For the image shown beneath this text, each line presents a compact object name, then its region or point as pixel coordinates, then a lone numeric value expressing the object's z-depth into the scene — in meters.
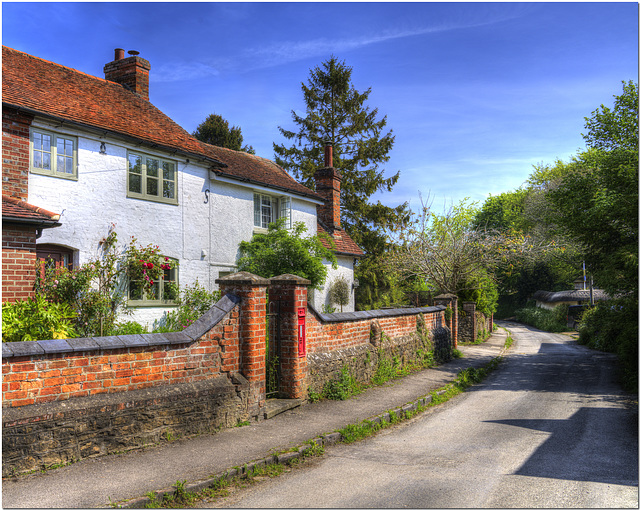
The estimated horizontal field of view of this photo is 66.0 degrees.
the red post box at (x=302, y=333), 8.51
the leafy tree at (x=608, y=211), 11.95
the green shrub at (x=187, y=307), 13.69
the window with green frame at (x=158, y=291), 13.41
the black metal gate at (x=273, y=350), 8.51
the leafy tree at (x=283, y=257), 16.22
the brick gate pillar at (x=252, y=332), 7.52
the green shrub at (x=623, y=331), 12.04
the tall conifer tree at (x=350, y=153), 32.41
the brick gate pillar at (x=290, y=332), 8.41
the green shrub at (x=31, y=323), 7.50
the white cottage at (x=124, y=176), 11.65
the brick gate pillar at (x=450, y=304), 18.44
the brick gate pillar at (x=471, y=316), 22.55
